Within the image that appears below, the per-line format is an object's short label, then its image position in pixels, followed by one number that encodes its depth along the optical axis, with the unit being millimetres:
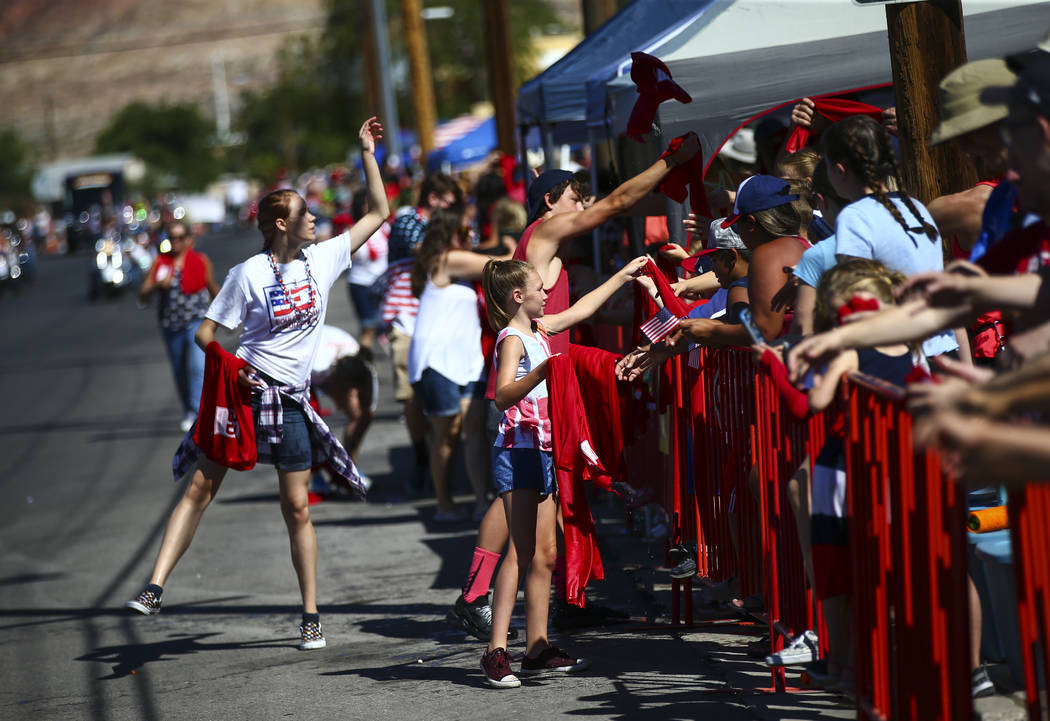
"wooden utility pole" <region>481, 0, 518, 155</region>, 35531
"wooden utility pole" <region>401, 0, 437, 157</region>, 50000
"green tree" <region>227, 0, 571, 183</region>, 128500
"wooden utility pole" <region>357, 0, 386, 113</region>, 67625
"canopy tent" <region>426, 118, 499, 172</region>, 47719
